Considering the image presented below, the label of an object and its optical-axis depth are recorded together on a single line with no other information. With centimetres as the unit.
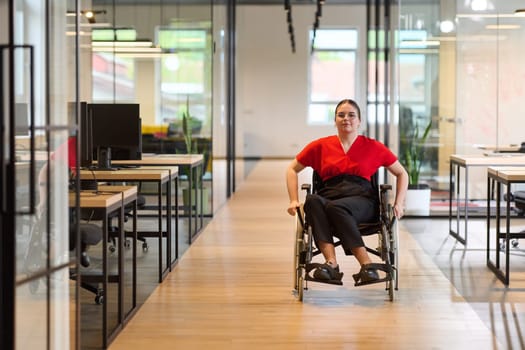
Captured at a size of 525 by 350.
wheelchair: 537
